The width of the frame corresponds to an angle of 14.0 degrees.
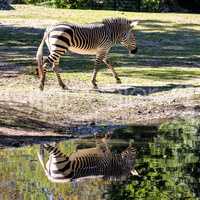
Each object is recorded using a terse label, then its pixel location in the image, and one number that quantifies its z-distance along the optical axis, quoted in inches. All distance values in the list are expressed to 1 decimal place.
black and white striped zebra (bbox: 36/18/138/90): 874.8
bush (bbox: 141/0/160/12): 2055.9
